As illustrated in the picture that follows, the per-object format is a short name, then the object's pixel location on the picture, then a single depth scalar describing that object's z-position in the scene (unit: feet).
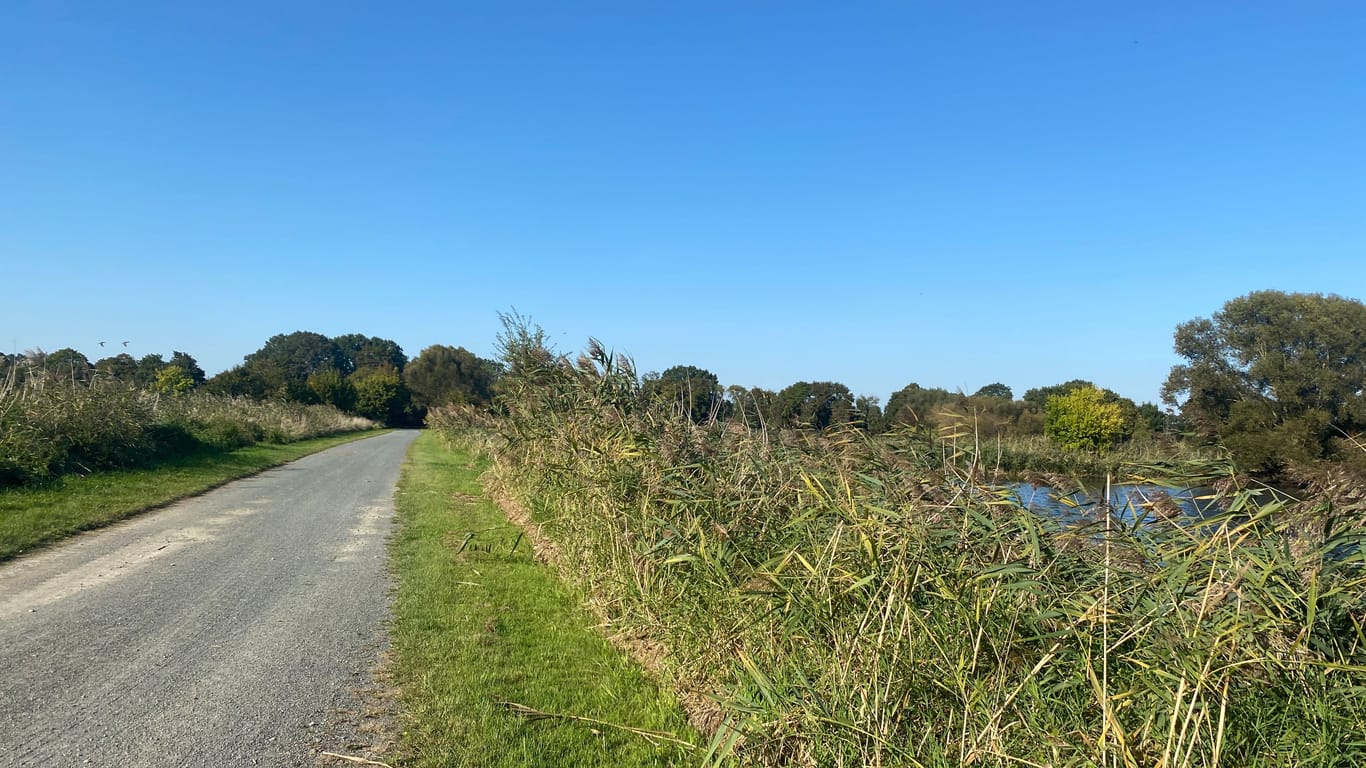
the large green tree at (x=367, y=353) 431.43
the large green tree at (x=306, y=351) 405.80
